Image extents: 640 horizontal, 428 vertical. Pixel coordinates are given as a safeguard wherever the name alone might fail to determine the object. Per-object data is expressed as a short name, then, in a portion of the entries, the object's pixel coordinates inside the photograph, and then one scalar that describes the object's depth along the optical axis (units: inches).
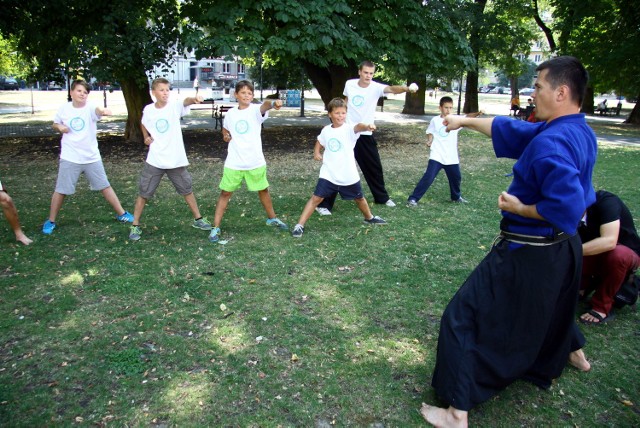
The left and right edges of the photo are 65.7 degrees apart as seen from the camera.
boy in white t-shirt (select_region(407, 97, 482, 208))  297.3
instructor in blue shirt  102.3
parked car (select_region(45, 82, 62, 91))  1849.2
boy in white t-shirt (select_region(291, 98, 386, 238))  244.4
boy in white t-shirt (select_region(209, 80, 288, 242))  233.5
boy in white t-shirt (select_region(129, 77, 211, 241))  231.8
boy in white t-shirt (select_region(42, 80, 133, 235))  240.7
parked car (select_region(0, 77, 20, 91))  1802.3
